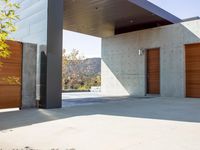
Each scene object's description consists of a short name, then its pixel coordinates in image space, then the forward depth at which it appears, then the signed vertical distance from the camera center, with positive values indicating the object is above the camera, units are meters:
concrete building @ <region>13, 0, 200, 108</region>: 7.98 +1.95
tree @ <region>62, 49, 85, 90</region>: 25.48 +1.40
